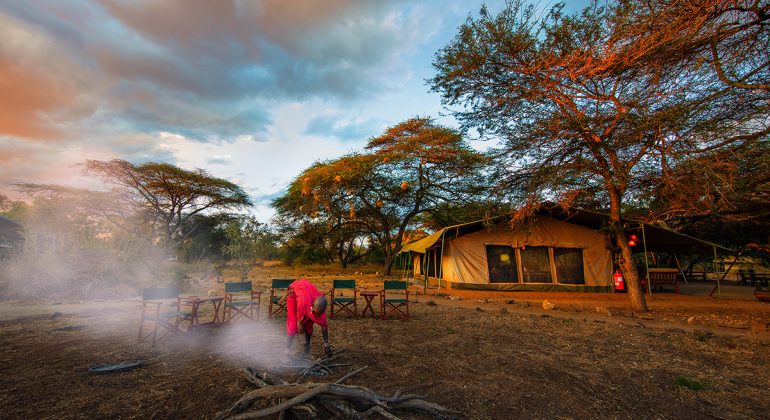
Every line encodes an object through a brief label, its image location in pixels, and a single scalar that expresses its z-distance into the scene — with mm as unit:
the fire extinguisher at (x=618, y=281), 11849
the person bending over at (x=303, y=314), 4016
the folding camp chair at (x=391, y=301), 6862
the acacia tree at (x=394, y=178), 16531
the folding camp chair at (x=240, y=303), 5859
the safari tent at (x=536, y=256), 12023
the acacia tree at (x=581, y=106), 5629
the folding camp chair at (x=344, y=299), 6785
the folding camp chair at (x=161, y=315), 4801
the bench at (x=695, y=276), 20142
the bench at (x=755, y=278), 15482
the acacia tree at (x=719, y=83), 4496
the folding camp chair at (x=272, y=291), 6682
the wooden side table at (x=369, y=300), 6715
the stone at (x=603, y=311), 7935
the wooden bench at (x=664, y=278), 12714
